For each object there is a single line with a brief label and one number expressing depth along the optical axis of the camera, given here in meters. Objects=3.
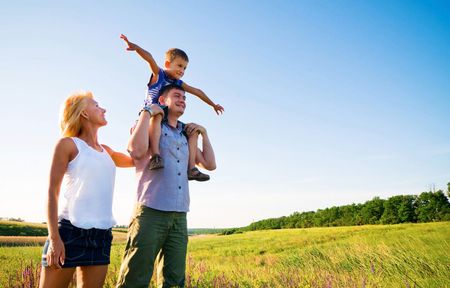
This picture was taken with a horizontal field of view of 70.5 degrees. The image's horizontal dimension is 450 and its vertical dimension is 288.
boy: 3.10
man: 2.76
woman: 2.21
